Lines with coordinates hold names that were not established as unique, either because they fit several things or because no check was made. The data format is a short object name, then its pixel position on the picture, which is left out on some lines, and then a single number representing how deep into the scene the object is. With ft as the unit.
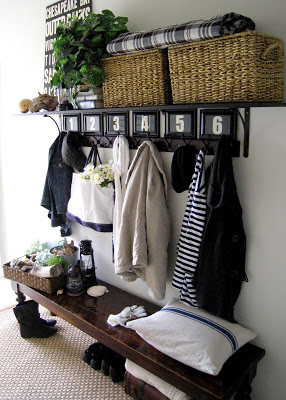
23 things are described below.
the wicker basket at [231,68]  4.84
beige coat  6.55
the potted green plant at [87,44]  6.64
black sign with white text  7.95
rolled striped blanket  5.03
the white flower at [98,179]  7.46
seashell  7.84
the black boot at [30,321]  8.46
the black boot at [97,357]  7.45
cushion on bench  5.36
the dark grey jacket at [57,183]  8.64
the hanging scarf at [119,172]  7.20
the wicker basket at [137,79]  5.94
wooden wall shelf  5.68
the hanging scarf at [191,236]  5.92
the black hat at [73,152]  8.14
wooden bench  5.26
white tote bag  7.61
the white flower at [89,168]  7.59
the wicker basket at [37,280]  7.93
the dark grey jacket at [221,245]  5.53
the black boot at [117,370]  7.05
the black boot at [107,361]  7.23
